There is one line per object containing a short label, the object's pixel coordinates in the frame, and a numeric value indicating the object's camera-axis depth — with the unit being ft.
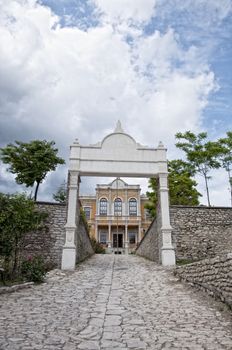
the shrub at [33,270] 27.04
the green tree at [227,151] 58.80
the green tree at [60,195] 77.82
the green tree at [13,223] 26.81
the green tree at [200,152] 59.82
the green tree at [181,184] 62.85
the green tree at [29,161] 55.36
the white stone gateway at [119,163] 41.42
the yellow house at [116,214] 120.47
